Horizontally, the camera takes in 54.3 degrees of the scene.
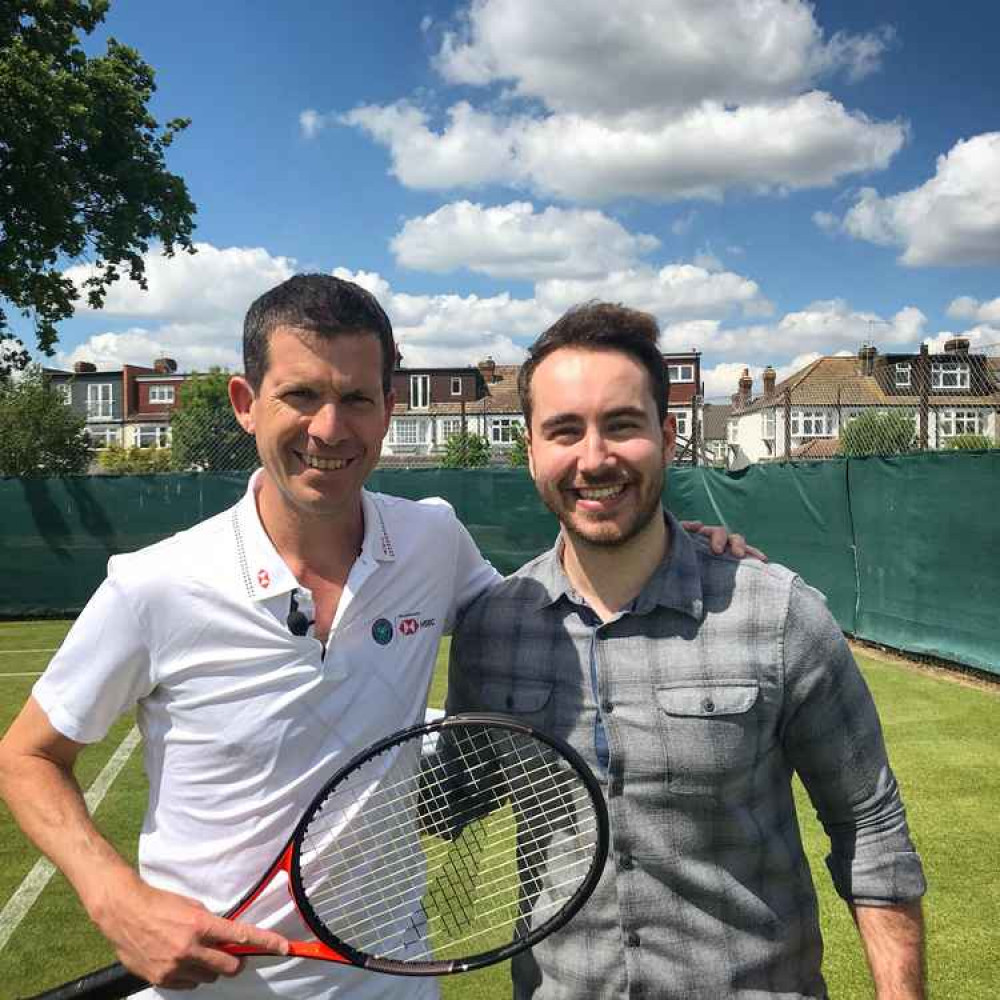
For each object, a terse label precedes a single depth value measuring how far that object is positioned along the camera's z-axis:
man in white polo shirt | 1.79
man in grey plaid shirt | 1.71
